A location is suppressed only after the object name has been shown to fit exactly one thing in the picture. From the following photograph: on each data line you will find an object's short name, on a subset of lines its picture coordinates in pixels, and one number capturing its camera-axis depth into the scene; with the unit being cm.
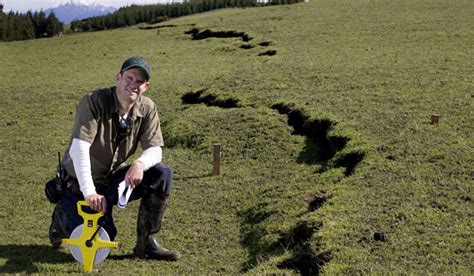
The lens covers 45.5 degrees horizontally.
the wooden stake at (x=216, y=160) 952
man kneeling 541
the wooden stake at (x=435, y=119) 1026
